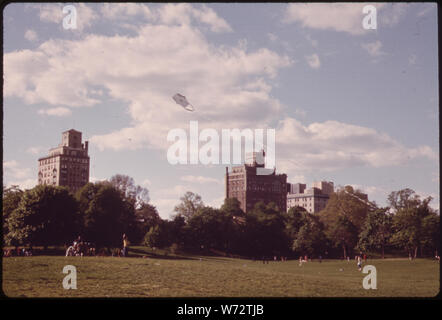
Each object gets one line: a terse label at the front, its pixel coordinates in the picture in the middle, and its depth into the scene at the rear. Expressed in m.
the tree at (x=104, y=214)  26.70
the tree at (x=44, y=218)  22.77
